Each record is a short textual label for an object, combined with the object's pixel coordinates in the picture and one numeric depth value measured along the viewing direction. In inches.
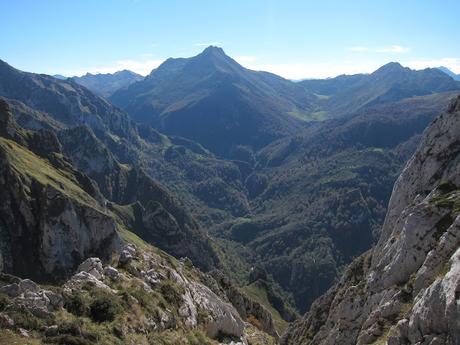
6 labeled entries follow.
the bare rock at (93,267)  1551.4
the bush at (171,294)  1712.6
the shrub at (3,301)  1083.1
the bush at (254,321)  3358.8
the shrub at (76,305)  1245.1
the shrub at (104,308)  1284.4
